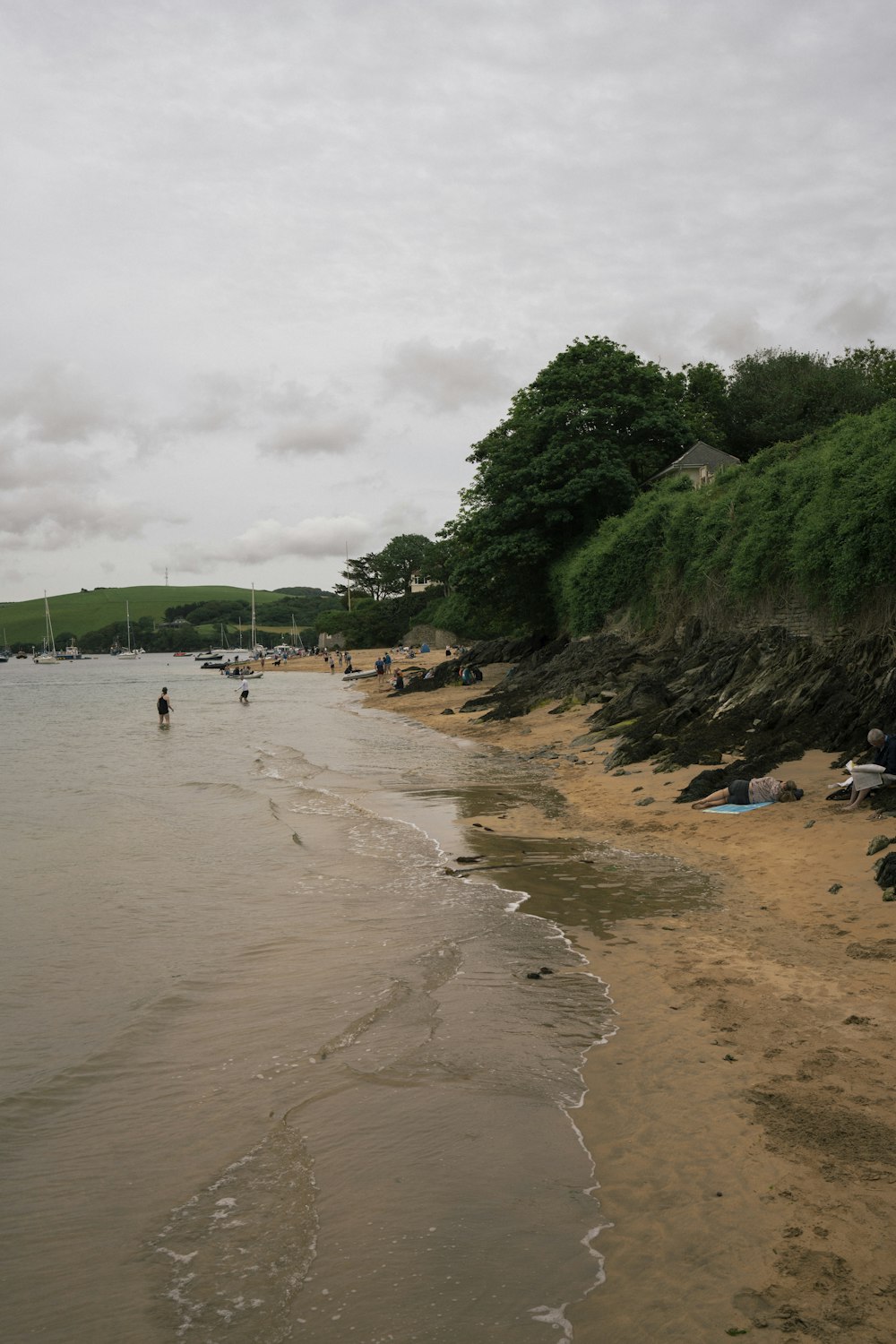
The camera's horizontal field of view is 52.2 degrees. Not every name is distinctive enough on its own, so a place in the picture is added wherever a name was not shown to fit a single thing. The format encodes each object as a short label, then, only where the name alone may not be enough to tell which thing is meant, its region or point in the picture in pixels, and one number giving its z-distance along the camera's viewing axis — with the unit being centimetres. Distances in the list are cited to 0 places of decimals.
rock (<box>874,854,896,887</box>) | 987
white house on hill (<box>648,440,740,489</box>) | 4306
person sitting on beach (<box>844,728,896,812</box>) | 1298
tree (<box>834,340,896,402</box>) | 5301
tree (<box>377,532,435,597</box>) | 13450
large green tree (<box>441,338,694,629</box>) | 4253
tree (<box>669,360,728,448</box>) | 5300
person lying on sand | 1437
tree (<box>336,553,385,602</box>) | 13988
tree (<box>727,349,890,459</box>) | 4988
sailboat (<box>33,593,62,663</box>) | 17625
